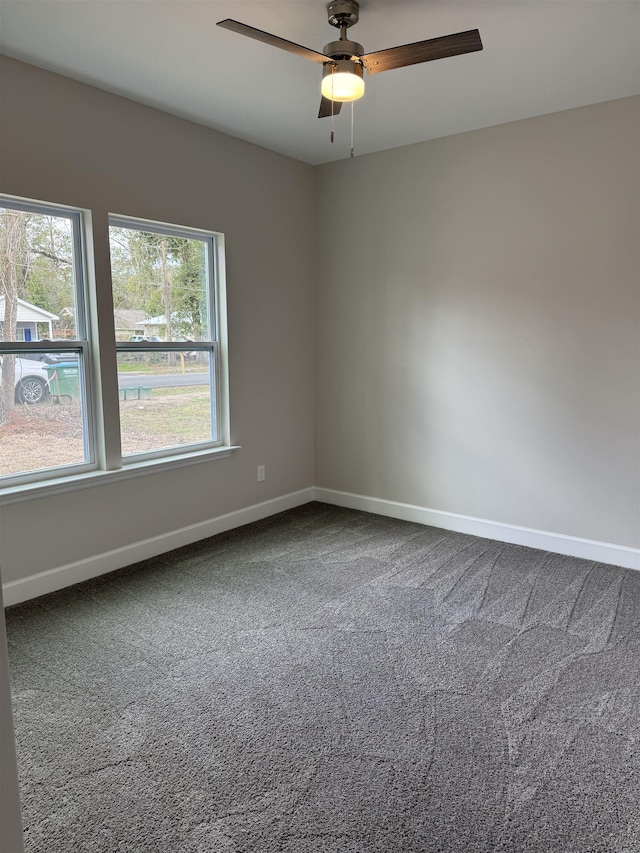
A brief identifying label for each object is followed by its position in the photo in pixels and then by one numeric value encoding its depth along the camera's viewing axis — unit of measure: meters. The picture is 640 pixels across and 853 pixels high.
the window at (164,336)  3.47
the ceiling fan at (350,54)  2.08
